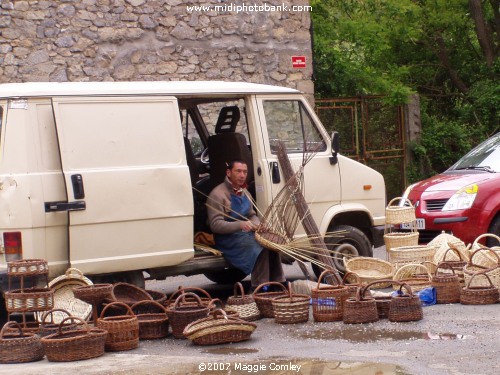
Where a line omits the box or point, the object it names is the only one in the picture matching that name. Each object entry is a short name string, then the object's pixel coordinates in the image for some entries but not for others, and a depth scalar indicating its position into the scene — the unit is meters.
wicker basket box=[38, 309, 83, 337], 12.80
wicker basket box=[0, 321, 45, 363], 12.32
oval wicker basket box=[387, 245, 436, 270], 17.25
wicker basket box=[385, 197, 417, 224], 18.55
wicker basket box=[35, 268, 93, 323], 13.97
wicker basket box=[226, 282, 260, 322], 14.52
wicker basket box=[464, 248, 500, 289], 15.32
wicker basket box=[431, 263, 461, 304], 15.28
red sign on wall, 27.59
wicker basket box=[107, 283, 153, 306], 14.57
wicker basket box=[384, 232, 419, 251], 18.09
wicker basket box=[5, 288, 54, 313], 13.13
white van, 14.08
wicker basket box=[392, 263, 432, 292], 16.11
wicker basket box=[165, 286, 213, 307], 14.06
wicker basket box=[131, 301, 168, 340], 13.71
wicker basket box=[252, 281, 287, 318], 14.90
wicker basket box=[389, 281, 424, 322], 13.93
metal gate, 30.03
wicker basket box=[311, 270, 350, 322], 14.41
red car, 19.32
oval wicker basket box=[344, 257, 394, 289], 17.00
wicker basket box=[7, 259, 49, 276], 13.24
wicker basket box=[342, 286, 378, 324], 14.05
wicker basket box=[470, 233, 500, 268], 16.13
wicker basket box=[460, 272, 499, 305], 14.96
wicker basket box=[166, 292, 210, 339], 13.51
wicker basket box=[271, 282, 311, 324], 14.36
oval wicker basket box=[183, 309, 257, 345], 12.92
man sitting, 15.91
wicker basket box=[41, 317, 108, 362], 12.17
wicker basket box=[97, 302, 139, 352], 12.82
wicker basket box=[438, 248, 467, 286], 16.05
